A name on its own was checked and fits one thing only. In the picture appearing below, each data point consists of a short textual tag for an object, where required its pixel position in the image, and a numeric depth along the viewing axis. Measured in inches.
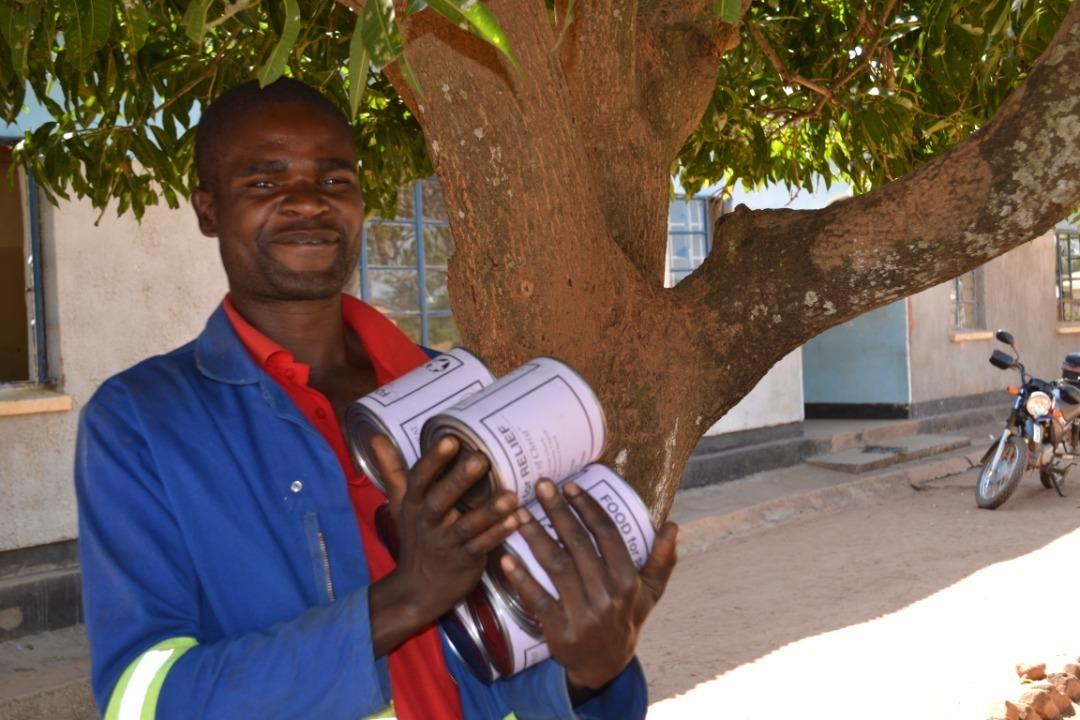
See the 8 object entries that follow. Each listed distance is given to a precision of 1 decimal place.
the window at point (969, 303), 579.2
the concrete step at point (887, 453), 436.2
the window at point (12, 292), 387.2
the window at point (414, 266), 322.3
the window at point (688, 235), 414.6
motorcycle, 376.8
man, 53.9
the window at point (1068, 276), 669.3
